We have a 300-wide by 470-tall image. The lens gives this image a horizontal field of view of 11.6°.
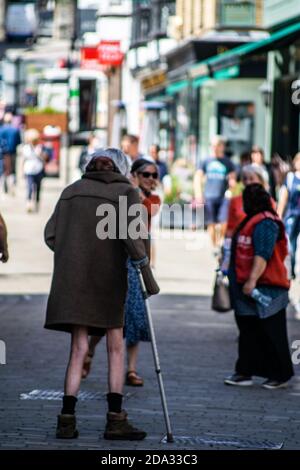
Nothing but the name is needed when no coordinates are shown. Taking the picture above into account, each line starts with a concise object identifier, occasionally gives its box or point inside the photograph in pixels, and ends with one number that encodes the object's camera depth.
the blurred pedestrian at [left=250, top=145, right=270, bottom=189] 21.36
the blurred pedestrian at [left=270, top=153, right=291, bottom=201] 24.16
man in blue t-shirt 23.64
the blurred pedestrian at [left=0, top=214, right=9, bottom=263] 9.62
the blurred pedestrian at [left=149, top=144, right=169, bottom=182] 26.22
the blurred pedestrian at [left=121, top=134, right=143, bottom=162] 15.97
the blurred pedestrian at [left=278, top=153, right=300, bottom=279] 18.38
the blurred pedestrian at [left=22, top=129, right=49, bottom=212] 31.02
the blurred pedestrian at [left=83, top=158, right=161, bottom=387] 11.02
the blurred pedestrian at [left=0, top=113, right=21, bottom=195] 34.91
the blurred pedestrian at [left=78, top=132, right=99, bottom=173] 32.06
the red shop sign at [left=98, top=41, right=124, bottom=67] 41.78
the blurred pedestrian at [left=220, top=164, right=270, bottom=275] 12.25
